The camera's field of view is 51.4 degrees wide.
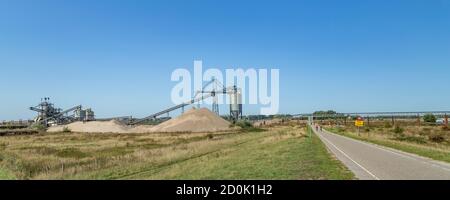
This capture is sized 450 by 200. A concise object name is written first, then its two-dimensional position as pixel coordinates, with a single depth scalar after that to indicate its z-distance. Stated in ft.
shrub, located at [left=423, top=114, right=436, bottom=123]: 395.96
